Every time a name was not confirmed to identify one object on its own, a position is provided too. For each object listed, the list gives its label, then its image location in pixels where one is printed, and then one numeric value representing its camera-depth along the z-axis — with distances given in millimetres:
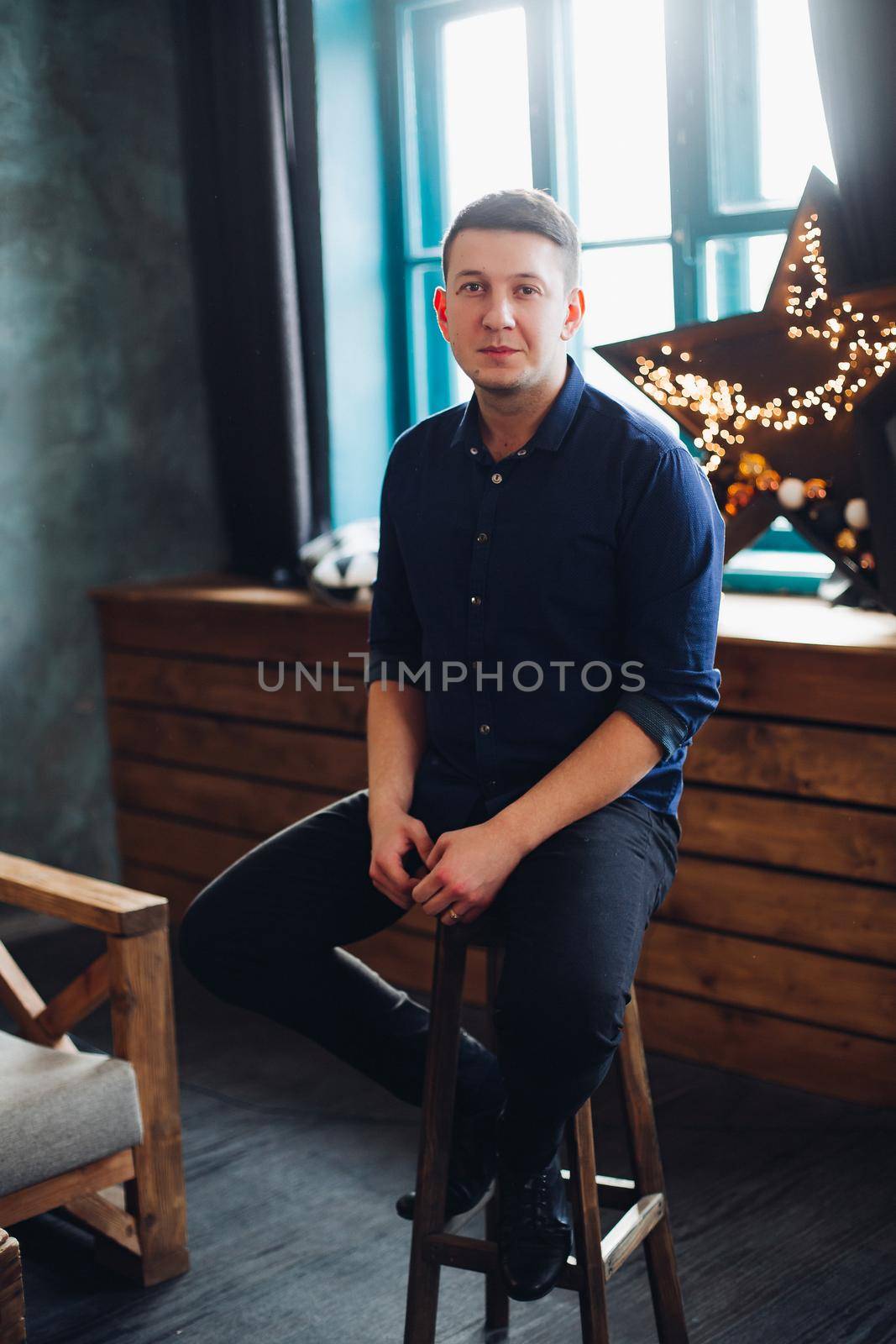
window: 2969
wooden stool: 1601
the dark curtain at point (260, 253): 3408
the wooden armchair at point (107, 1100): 1875
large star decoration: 2514
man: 1601
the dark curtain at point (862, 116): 2441
